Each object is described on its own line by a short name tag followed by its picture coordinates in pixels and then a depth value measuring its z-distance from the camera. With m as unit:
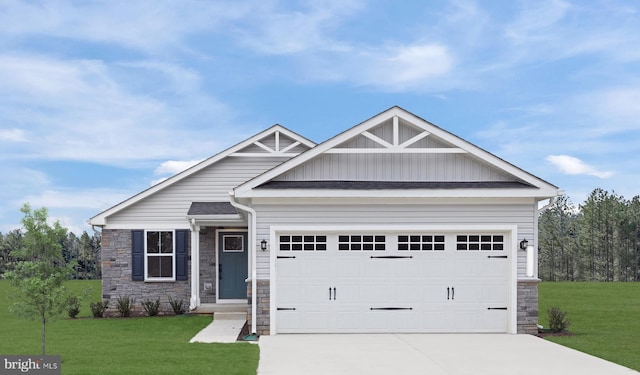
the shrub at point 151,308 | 17.62
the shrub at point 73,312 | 17.25
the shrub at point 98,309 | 17.52
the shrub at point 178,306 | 17.78
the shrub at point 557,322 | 13.95
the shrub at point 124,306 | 17.56
